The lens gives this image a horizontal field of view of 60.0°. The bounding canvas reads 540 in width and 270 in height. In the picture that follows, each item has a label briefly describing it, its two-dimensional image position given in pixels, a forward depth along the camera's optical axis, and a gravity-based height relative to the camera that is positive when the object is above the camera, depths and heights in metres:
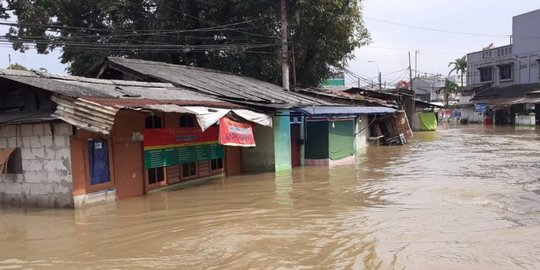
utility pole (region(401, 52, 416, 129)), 42.81 +0.67
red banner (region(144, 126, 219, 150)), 12.62 -0.50
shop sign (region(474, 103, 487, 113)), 50.16 +0.43
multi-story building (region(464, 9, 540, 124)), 45.94 +3.94
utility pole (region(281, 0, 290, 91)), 22.16 +3.32
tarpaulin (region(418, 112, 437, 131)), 44.34 -0.81
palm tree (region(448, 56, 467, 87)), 71.50 +7.24
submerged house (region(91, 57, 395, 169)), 16.19 +0.35
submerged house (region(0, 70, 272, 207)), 10.30 -0.37
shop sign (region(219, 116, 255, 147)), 13.29 -0.44
